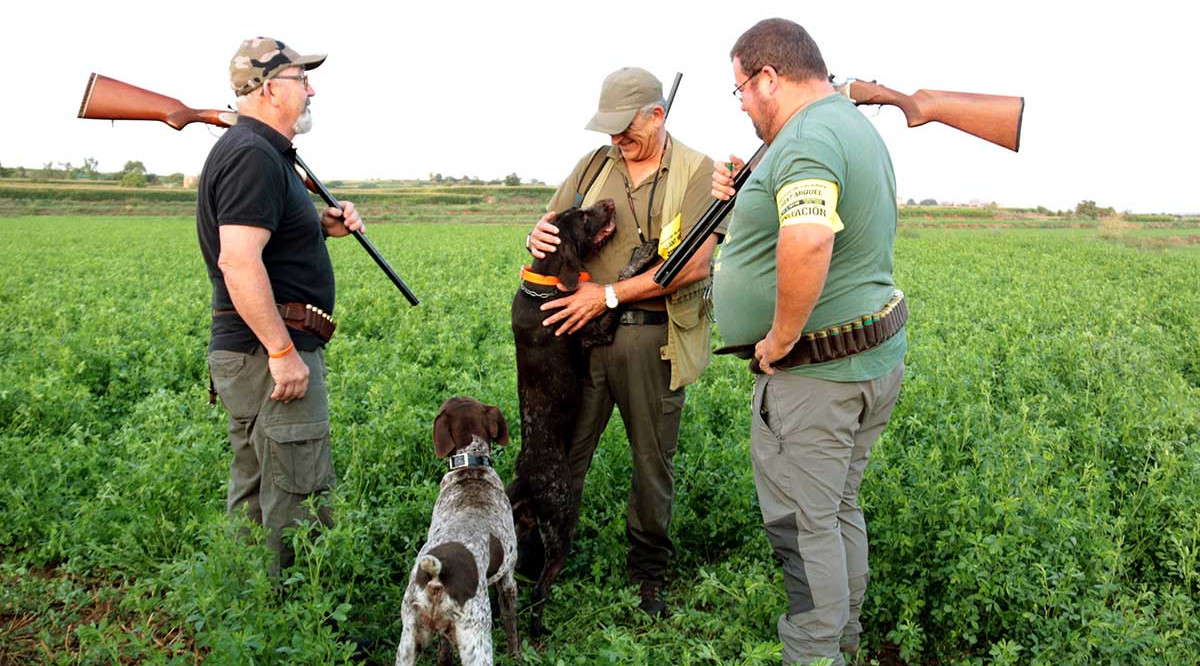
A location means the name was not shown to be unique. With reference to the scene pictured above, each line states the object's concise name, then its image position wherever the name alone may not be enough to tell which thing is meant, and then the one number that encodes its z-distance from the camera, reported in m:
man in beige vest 4.04
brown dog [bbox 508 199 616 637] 4.17
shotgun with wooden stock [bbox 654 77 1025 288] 3.54
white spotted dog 3.21
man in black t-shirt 3.38
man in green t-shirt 2.96
